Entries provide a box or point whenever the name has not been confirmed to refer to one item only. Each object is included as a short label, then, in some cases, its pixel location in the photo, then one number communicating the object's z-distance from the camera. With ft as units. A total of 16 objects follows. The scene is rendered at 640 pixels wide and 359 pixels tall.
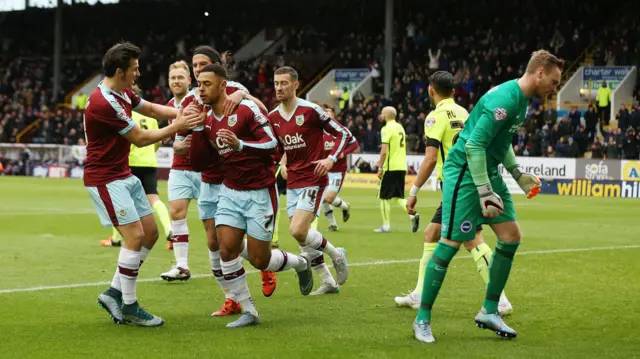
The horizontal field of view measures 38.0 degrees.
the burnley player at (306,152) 30.71
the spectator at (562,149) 106.01
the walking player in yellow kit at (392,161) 58.08
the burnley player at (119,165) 24.76
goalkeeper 21.63
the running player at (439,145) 27.31
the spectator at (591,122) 111.75
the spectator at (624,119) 107.55
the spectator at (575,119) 110.83
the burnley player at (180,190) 33.71
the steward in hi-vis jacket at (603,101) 115.34
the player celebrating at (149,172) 43.65
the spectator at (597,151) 104.32
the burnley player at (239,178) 25.07
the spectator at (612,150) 103.40
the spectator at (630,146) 102.68
